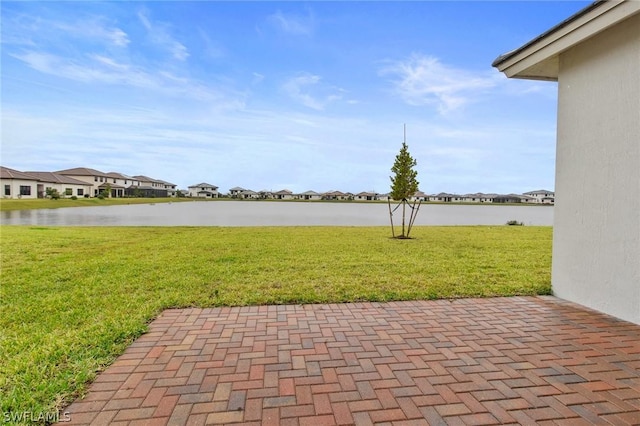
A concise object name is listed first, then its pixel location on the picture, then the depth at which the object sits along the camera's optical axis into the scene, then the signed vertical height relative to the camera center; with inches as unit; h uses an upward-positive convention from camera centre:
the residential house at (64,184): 1874.0 +79.4
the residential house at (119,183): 2529.3 +140.1
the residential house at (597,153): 132.0 +22.0
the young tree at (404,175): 431.2 +34.0
